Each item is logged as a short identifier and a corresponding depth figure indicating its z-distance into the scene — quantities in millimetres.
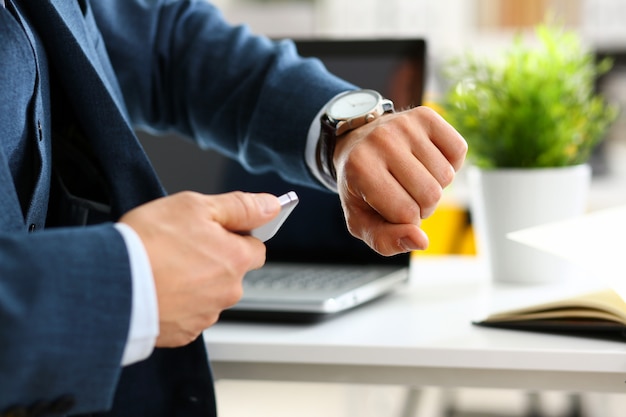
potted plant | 1168
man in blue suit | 775
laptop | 1176
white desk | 950
